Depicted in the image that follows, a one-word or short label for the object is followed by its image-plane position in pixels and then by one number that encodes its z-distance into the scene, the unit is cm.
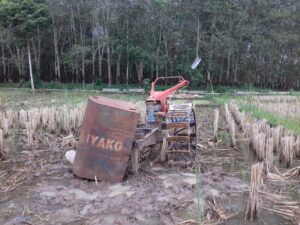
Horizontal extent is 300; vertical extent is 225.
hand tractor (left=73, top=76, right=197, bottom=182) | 481
